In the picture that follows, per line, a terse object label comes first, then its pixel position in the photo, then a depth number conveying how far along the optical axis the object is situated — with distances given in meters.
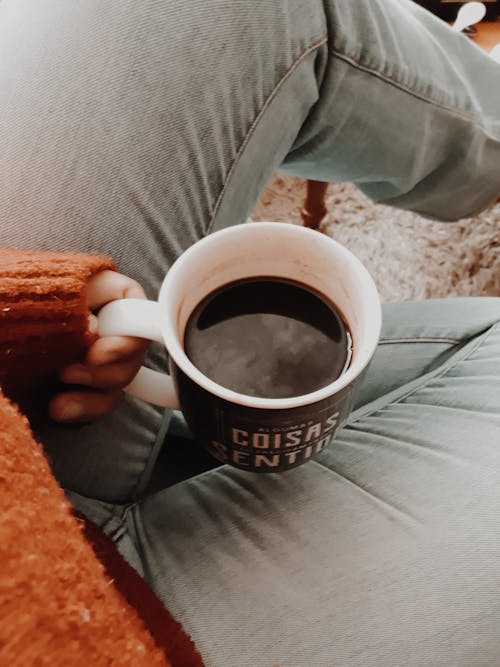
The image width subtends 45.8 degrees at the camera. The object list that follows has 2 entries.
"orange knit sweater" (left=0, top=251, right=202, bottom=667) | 0.22
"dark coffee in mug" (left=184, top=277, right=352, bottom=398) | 0.37
